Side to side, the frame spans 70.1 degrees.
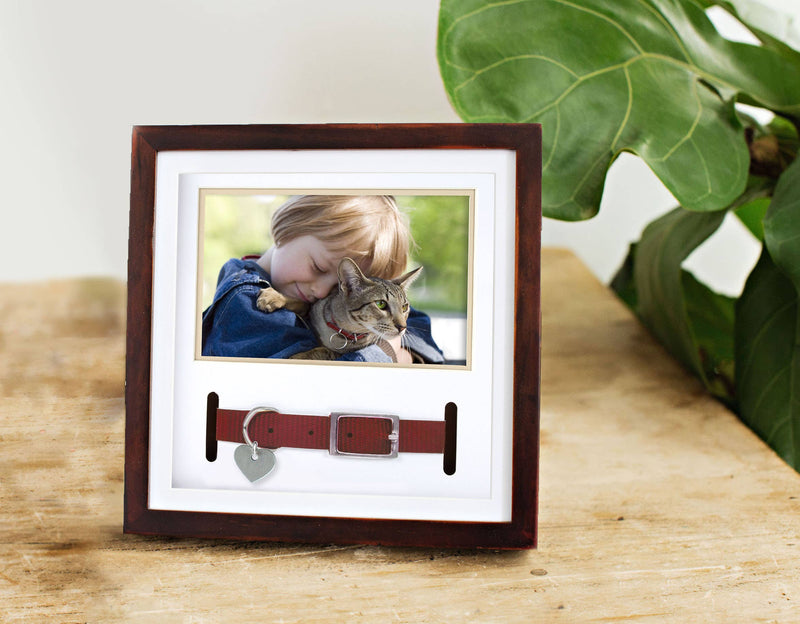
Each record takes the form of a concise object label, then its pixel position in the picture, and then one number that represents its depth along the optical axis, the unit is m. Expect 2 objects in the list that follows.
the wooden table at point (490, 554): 0.37
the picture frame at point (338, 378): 0.42
